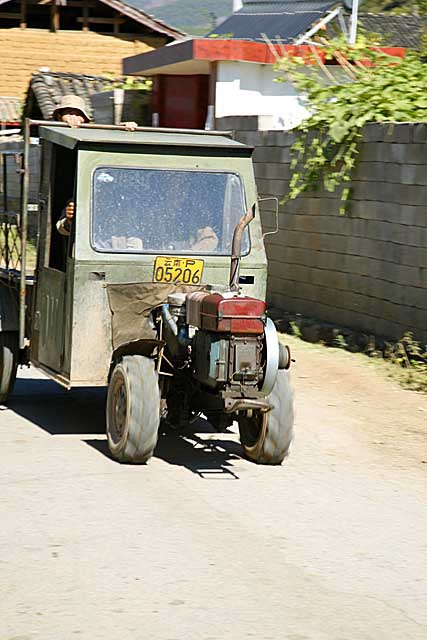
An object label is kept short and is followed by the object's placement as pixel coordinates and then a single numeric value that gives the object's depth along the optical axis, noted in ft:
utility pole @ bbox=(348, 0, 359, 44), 67.56
